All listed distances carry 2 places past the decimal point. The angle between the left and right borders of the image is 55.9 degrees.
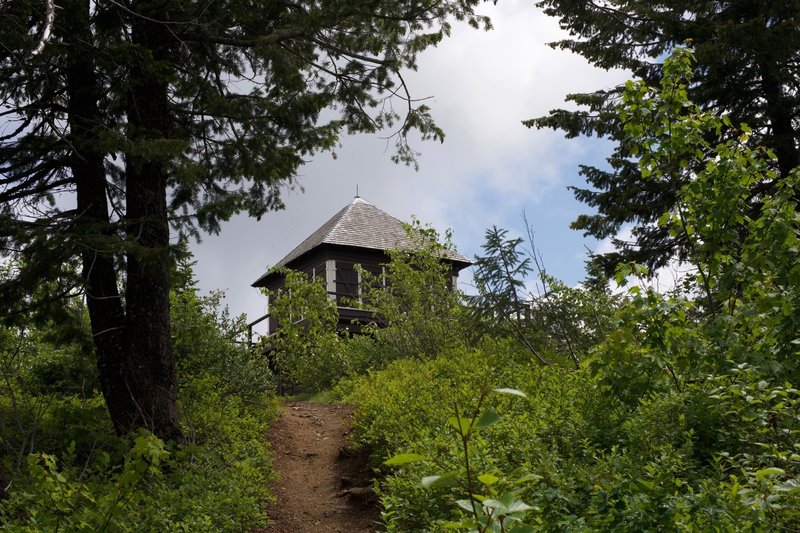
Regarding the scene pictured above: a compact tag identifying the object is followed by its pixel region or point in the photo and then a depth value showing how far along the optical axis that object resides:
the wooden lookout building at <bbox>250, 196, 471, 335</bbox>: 25.14
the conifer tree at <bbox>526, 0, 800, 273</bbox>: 13.41
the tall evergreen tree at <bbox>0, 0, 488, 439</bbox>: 8.00
